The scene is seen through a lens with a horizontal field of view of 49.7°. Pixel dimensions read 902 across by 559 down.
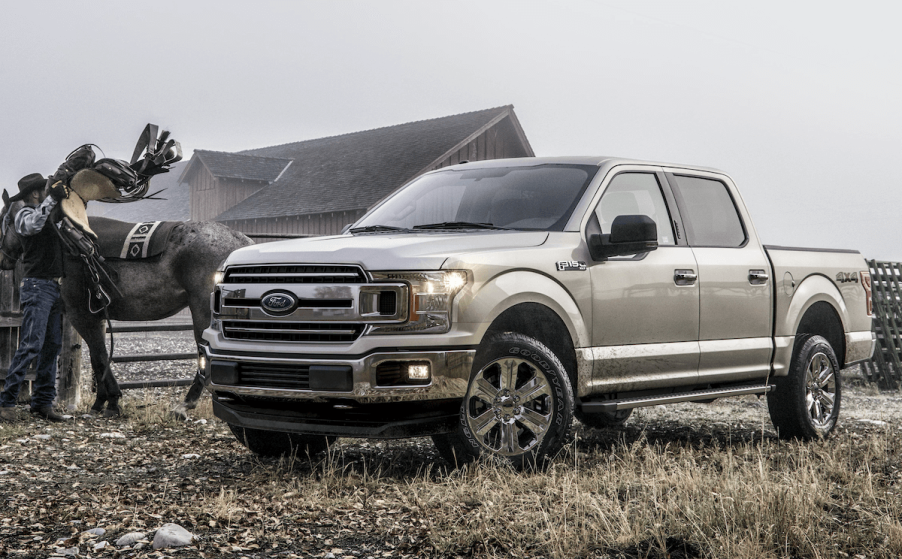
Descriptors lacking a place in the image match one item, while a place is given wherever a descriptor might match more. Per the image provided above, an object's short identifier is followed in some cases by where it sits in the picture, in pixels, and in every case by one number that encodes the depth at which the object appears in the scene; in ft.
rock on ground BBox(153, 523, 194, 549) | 15.30
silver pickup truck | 18.42
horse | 31.58
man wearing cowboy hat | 29.37
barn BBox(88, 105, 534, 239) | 114.73
